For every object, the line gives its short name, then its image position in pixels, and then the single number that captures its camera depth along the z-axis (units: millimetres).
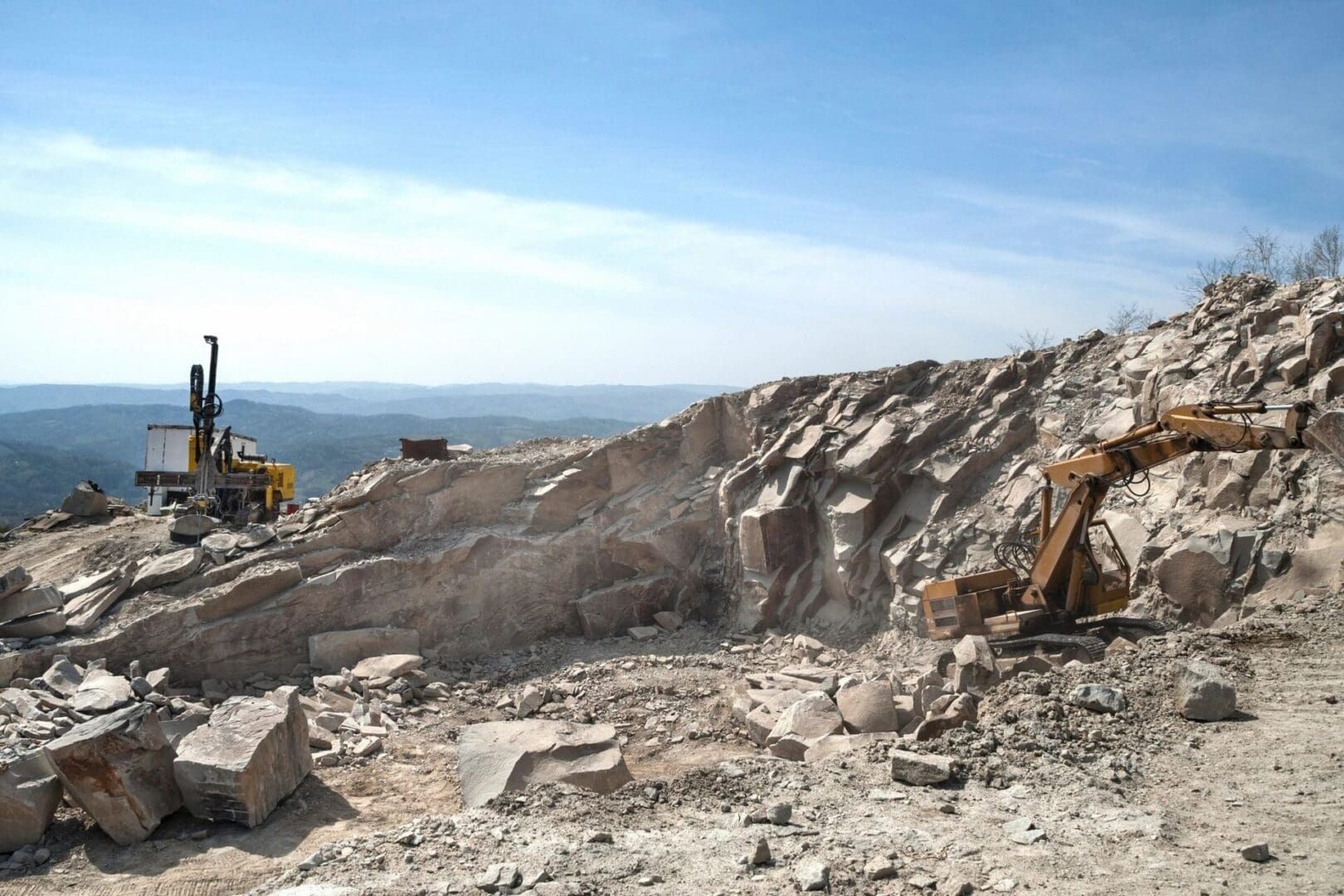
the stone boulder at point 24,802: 7156
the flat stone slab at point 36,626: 11586
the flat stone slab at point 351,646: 12695
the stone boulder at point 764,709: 9836
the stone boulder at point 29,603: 11555
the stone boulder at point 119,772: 7246
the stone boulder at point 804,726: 8914
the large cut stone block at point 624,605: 14289
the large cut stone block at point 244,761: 7414
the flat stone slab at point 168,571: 12680
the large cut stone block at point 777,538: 13656
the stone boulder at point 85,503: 17875
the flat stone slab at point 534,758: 7883
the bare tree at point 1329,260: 17312
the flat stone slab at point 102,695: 9359
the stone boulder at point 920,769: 6871
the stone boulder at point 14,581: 11477
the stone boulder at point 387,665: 12047
